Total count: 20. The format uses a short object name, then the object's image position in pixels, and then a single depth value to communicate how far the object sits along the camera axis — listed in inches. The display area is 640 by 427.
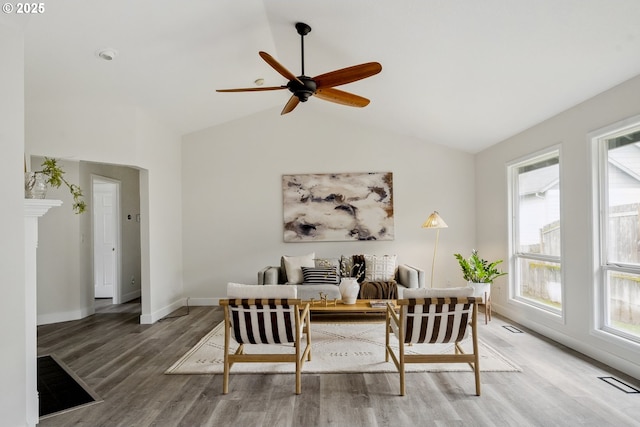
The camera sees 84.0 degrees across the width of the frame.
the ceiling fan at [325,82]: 112.3
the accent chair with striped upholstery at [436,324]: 107.5
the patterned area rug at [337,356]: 129.5
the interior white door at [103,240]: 263.7
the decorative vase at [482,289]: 187.9
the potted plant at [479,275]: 188.2
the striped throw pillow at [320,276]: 206.1
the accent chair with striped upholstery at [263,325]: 109.2
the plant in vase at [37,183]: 98.8
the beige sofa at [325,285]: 195.6
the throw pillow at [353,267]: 218.8
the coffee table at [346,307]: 162.9
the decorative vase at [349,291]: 171.3
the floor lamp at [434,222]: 208.7
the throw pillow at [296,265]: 212.8
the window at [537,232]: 166.2
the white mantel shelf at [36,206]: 93.9
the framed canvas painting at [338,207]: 239.8
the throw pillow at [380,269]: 214.1
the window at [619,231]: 123.3
